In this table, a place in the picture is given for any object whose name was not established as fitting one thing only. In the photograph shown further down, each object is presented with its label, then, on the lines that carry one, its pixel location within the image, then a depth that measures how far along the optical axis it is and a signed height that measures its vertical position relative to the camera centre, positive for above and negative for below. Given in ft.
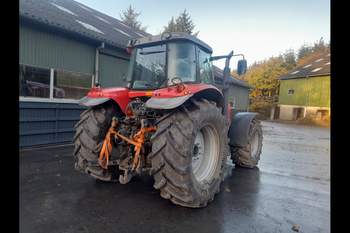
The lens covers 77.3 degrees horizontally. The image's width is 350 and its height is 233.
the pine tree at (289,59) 123.13 +35.79
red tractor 8.66 -0.50
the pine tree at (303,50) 169.74 +51.84
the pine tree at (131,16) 118.93 +53.58
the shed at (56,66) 18.86 +4.71
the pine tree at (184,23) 104.36 +43.89
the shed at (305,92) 81.90 +9.52
